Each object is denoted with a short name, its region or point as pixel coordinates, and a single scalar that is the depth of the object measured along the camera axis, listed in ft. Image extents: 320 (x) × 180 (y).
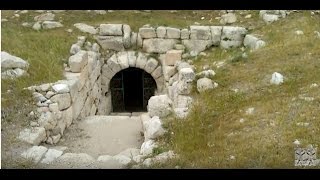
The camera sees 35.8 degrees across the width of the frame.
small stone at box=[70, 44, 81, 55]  36.17
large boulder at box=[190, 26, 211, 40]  41.06
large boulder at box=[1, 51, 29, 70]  29.96
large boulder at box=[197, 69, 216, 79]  30.15
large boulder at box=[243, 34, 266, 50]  36.55
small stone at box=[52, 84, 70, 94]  28.76
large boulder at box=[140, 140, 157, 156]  21.97
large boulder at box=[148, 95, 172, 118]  26.25
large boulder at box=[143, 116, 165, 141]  23.18
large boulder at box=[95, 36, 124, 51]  41.09
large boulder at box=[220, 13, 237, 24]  43.04
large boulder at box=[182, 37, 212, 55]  41.27
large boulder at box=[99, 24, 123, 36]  40.98
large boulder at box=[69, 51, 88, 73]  33.35
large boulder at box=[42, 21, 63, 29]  40.93
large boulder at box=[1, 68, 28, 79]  29.30
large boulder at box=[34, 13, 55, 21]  42.37
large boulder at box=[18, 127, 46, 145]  24.03
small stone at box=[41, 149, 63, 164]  22.27
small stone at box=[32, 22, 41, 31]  40.11
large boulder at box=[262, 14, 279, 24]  41.52
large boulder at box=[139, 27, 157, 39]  41.32
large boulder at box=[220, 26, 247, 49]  40.63
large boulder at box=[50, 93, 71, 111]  28.27
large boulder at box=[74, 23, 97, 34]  41.27
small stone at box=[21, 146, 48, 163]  22.13
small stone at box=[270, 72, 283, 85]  27.17
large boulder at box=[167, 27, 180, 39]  41.27
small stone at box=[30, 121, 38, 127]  25.63
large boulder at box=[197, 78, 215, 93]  28.40
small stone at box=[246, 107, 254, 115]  24.08
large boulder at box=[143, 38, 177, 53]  41.53
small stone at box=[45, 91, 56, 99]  28.06
